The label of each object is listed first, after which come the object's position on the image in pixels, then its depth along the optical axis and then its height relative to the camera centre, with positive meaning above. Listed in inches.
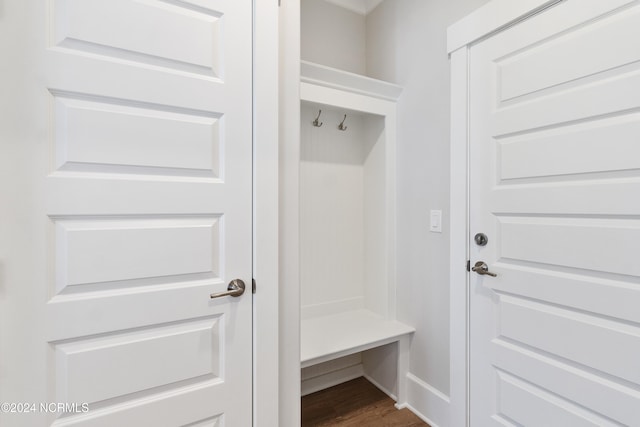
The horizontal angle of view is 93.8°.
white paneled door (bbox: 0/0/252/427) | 34.3 -0.1
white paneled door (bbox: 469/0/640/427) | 41.4 -1.2
